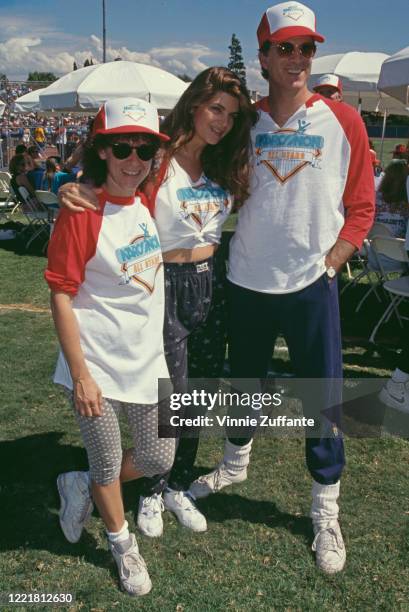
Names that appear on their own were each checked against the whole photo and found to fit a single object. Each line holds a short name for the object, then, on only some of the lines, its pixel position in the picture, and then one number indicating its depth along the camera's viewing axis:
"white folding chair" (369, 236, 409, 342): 5.40
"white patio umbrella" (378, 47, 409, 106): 6.82
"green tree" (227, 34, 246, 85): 84.31
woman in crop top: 2.55
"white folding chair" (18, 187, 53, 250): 10.40
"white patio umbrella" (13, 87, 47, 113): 15.76
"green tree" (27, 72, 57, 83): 82.16
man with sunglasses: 2.54
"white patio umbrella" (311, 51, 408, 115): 11.22
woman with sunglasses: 2.20
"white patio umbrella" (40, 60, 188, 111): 10.58
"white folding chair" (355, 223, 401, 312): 6.13
